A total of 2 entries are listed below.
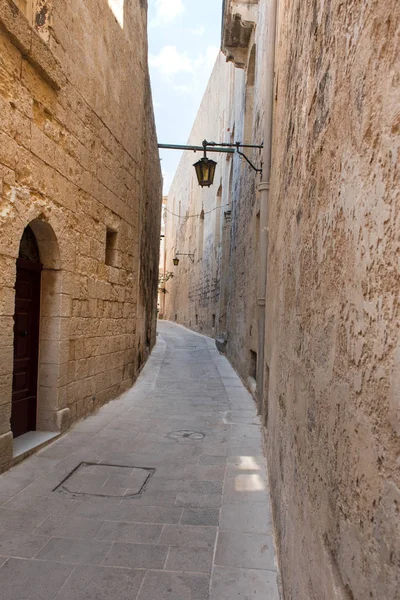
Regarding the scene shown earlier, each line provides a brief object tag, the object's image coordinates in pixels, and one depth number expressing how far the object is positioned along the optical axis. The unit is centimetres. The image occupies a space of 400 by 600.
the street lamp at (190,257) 2504
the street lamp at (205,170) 780
